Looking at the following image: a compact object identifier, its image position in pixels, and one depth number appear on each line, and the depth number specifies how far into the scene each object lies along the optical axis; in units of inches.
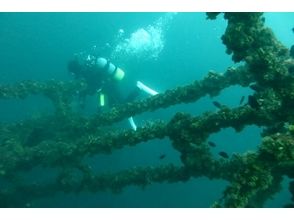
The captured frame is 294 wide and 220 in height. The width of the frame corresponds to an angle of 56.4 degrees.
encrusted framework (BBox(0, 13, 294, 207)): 155.8
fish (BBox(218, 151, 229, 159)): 240.2
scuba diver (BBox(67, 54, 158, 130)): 392.6
